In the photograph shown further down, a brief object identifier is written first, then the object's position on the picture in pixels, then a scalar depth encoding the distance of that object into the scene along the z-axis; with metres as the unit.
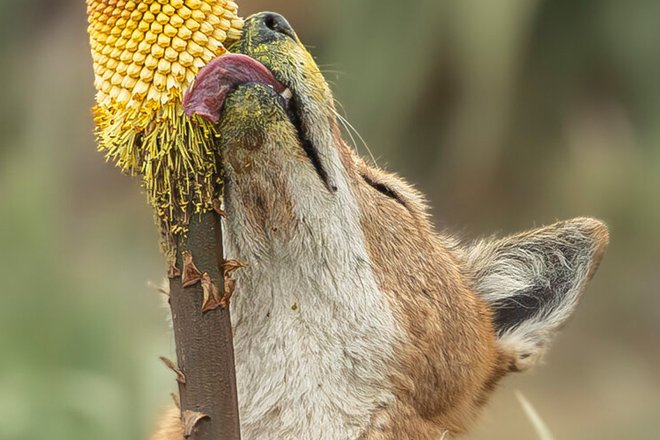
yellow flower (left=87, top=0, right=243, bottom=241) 5.12
